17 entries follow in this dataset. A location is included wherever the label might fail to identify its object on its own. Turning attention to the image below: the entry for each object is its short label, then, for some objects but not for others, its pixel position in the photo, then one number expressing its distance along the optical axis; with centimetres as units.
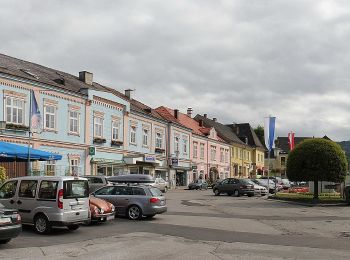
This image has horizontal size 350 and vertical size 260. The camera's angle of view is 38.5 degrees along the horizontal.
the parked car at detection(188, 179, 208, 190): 5841
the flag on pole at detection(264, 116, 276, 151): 4088
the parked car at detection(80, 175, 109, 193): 3063
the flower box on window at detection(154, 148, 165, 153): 5646
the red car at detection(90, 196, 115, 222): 1770
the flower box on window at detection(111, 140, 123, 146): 4650
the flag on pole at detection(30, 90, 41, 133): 2661
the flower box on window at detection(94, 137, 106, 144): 4381
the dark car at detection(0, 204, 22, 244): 1205
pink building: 6919
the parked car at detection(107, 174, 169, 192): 3169
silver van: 1516
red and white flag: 4890
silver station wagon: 2039
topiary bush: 3206
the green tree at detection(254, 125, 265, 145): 12275
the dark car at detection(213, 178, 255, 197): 4141
